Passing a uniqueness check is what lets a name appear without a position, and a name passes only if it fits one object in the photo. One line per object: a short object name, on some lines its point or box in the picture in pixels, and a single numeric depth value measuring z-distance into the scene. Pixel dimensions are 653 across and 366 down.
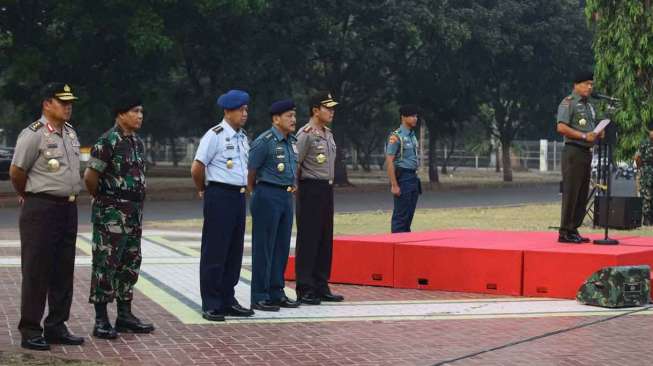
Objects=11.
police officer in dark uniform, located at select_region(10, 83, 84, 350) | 8.94
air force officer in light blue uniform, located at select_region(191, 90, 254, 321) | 10.34
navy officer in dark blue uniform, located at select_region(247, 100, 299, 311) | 11.06
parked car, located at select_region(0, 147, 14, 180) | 44.25
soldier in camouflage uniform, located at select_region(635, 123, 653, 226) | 23.06
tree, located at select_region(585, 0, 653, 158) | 22.95
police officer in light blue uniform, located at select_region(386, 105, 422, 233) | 15.56
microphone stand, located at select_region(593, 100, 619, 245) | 12.90
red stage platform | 12.08
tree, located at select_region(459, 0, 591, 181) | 43.50
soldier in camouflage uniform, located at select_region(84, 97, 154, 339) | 9.46
